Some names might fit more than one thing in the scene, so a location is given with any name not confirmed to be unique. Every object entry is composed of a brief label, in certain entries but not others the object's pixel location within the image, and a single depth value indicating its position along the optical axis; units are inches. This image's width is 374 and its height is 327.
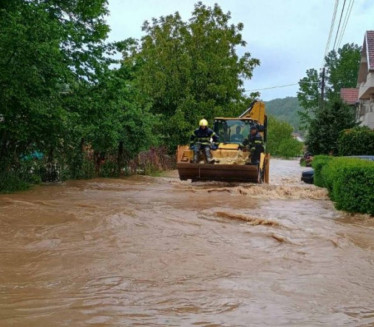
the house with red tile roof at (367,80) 1280.8
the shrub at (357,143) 1062.4
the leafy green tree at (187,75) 1206.3
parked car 831.1
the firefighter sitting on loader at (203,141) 628.4
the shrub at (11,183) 525.5
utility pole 1775.8
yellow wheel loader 613.3
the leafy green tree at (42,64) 430.3
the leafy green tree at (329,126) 1311.5
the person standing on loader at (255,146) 611.9
